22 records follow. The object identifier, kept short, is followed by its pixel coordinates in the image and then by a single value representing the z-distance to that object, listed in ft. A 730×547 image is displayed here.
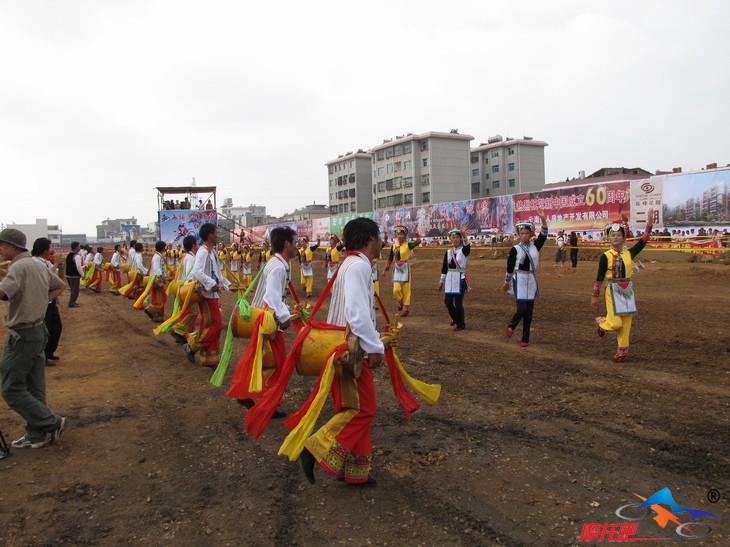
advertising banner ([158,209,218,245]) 73.20
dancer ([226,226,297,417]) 15.55
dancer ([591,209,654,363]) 22.54
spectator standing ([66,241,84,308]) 52.49
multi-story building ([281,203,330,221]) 298.35
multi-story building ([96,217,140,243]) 393.43
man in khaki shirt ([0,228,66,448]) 14.79
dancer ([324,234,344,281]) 47.67
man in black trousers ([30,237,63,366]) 26.11
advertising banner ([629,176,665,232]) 76.74
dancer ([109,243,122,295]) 66.85
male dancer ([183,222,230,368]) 23.26
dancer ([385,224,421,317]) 38.70
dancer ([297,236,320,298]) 52.75
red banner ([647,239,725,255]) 70.64
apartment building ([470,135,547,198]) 224.74
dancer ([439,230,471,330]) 32.19
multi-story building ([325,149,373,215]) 262.06
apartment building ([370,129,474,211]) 218.59
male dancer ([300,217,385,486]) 11.53
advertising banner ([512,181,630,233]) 82.79
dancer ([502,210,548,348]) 26.48
